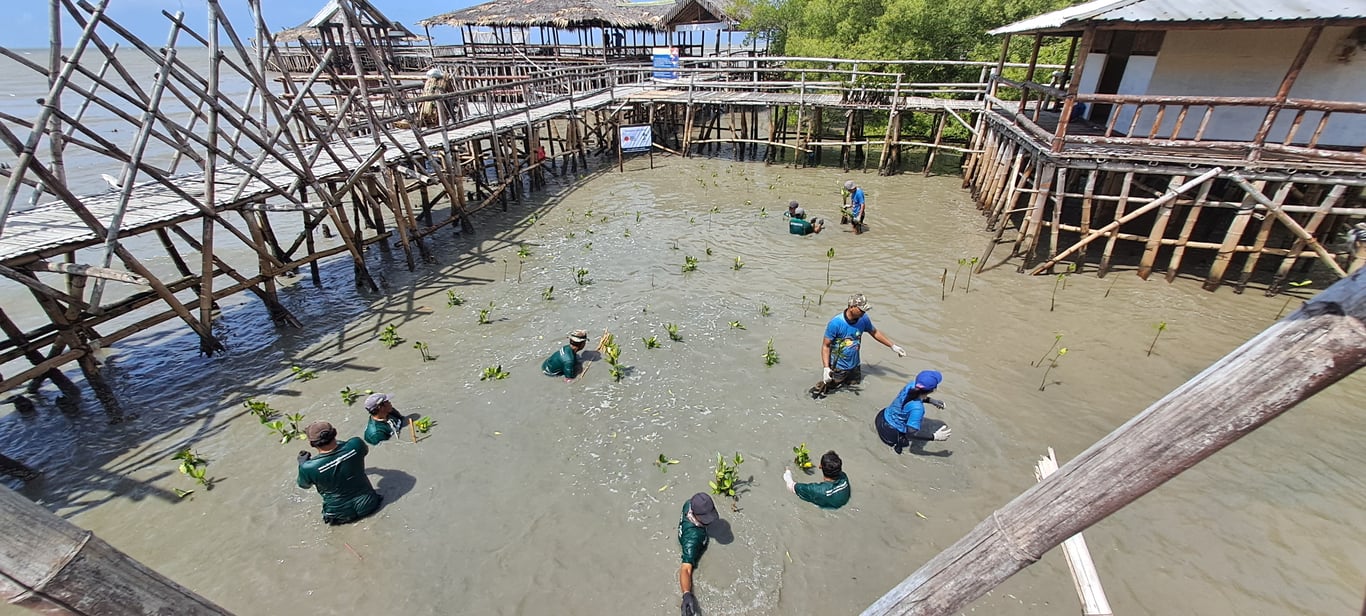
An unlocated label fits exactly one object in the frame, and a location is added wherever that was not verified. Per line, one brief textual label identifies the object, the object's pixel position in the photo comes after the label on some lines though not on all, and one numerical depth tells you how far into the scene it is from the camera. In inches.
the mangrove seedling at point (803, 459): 252.5
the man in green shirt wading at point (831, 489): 227.0
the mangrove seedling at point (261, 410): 285.9
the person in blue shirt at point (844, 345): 280.5
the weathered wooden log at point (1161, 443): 66.2
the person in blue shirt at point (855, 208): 526.0
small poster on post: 745.6
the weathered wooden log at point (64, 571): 72.8
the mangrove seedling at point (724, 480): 240.1
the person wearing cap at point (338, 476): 213.8
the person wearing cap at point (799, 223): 531.5
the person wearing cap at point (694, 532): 202.4
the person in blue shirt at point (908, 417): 250.5
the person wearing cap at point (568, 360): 314.2
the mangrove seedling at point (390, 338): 355.3
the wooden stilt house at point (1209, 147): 356.8
